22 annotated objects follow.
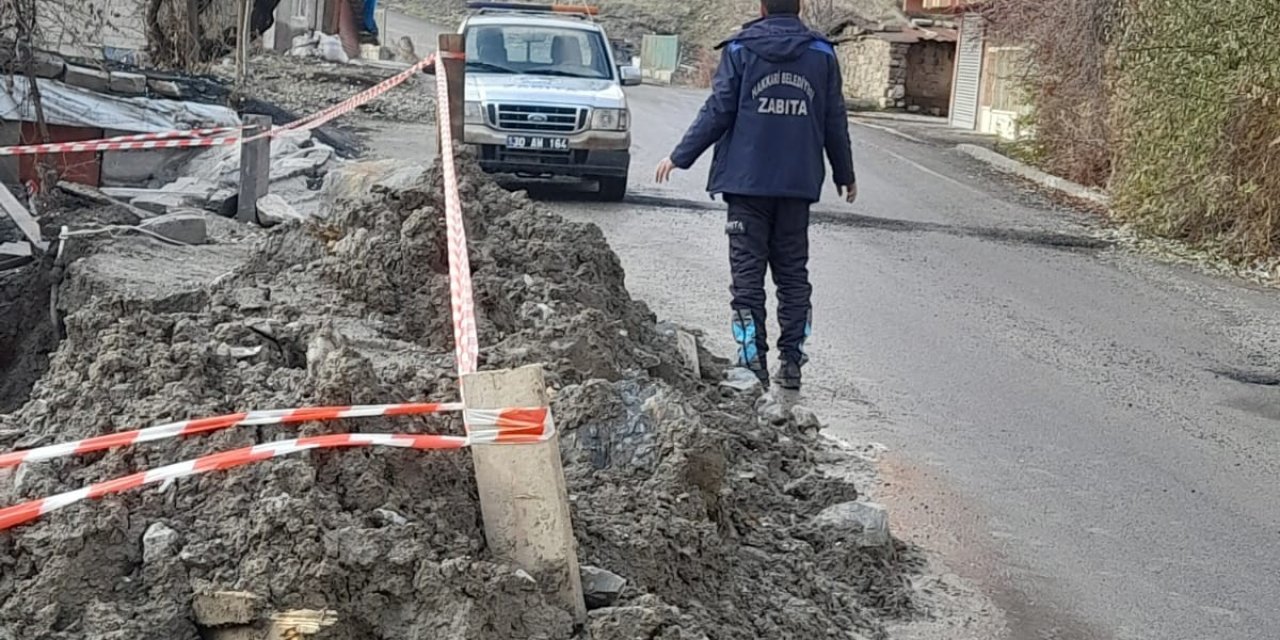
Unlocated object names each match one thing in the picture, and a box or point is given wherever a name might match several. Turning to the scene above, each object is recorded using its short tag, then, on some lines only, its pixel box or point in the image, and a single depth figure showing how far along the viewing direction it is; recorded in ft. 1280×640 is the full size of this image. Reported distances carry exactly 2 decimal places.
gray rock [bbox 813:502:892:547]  16.72
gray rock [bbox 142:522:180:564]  11.08
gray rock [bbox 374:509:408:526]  11.82
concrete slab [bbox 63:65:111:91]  42.19
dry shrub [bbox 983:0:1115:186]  68.41
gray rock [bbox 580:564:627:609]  12.59
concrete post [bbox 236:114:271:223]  31.99
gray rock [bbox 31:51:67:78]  39.43
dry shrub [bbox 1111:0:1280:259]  47.73
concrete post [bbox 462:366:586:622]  11.84
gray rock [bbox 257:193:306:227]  31.58
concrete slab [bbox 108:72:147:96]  44.06
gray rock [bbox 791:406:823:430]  22.20
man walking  23.65
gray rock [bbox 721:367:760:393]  23.42
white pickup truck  49.47
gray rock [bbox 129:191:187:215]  30.12
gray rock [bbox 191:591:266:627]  10.59
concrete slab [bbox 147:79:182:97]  47.06
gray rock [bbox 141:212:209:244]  26.32
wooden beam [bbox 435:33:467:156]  32.07
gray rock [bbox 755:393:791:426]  21.95
